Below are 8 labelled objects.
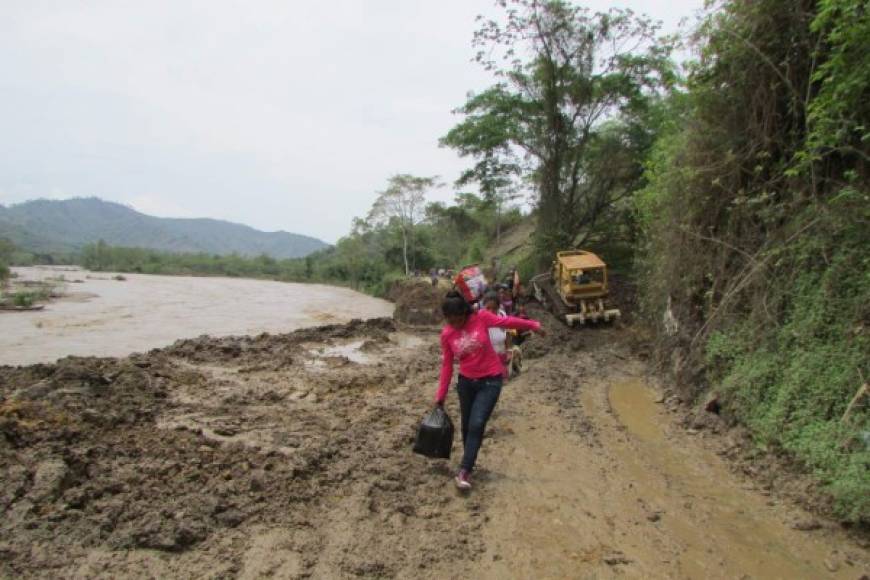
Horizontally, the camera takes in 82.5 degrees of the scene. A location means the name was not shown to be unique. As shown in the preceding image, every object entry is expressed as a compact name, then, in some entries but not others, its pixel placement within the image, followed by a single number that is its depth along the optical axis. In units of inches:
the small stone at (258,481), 170.6
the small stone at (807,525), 155.4
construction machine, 524.4
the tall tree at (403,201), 1728.6
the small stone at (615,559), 135.8
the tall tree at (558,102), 688.4
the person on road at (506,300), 329.5
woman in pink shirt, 170.6
